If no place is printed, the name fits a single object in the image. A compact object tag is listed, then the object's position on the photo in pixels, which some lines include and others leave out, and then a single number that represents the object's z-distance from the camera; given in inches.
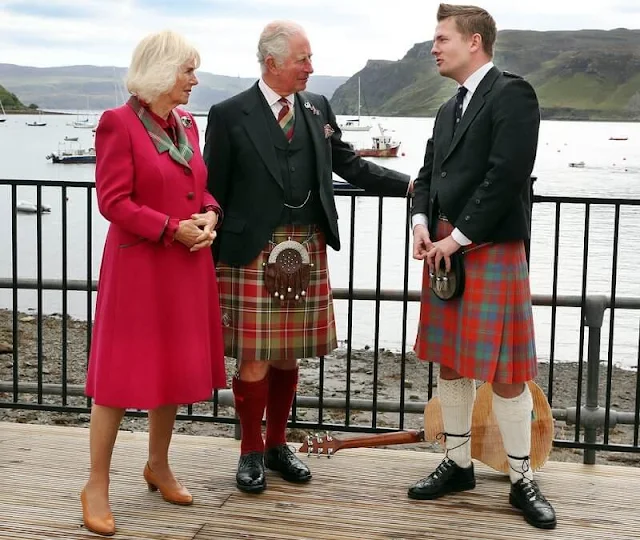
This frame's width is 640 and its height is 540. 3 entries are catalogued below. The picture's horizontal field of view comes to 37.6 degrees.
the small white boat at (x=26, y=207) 1306.6
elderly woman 112.0
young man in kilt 115.4
